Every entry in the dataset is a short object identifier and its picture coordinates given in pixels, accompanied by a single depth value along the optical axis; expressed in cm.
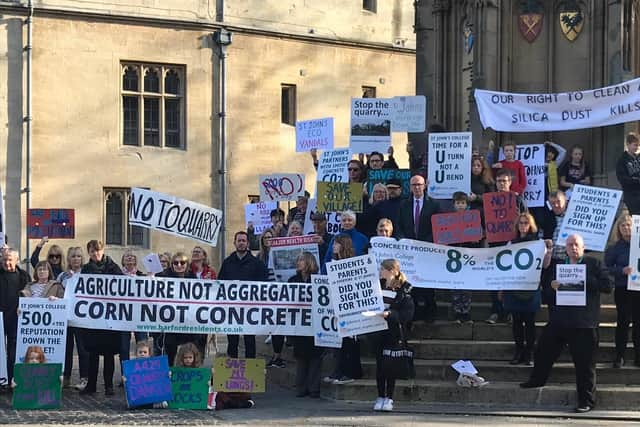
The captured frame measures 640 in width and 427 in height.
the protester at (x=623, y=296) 1320
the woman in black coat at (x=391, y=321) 1274
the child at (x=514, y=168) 1517
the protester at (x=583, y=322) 1256
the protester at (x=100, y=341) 1407
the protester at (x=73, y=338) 1432
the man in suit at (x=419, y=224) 1446
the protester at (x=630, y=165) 1443
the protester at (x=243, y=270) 1446
